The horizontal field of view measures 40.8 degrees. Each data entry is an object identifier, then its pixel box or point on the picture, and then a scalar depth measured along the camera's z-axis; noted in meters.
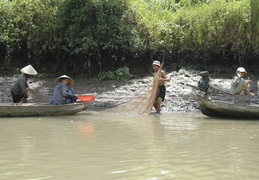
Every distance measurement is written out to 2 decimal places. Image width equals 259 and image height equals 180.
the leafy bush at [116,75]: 14.30
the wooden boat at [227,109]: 8.79
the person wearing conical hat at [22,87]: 9.71
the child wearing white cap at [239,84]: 8.94
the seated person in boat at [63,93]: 9.47
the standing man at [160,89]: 9.89
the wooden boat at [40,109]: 9.02
